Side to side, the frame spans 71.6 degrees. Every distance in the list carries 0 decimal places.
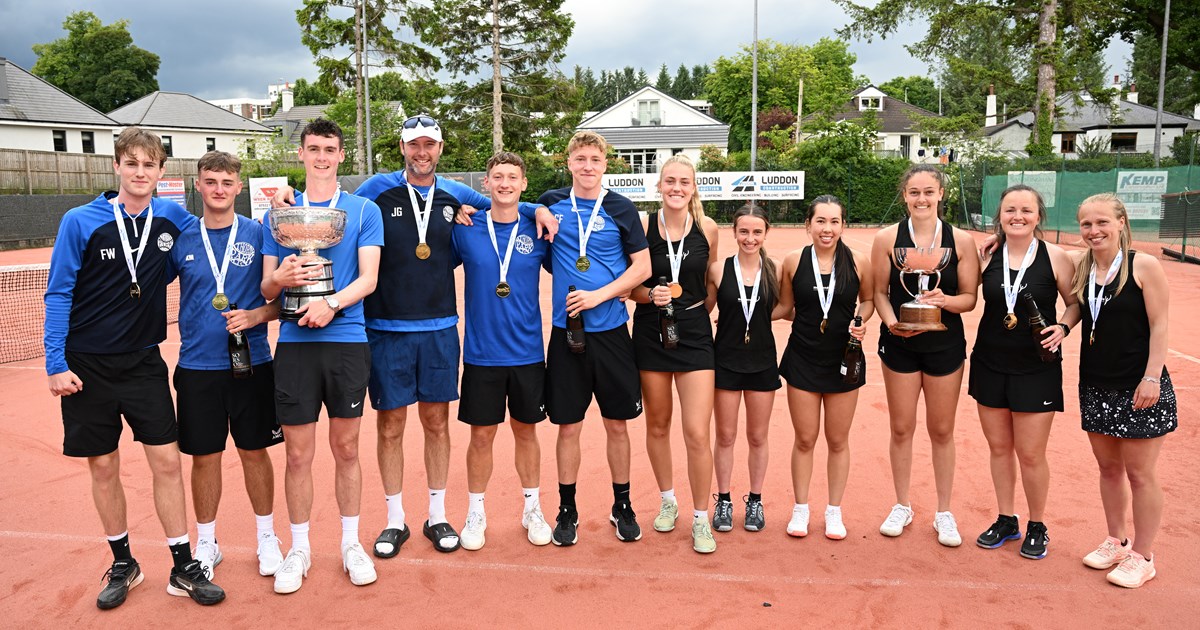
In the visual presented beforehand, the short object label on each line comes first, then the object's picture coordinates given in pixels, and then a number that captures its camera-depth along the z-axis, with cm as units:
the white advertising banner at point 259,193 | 2733
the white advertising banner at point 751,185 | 3291
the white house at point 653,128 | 5912
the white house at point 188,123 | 5022
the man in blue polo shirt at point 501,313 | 473
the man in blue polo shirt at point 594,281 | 476
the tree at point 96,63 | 7394
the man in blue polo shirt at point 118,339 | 406
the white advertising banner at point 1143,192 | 2334
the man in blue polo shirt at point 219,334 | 425
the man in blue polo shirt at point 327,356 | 429
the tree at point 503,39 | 3688
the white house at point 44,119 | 4075
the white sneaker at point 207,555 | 446
